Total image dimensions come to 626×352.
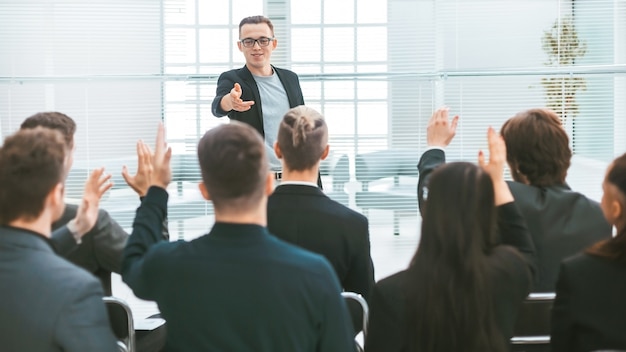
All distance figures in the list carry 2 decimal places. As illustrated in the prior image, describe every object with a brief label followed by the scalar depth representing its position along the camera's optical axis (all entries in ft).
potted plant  18.28
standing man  15.23
